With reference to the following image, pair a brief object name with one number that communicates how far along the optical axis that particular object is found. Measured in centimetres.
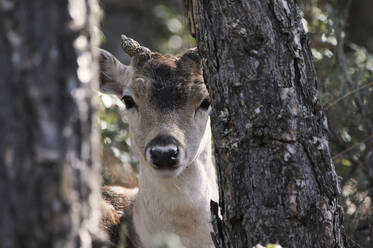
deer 902
